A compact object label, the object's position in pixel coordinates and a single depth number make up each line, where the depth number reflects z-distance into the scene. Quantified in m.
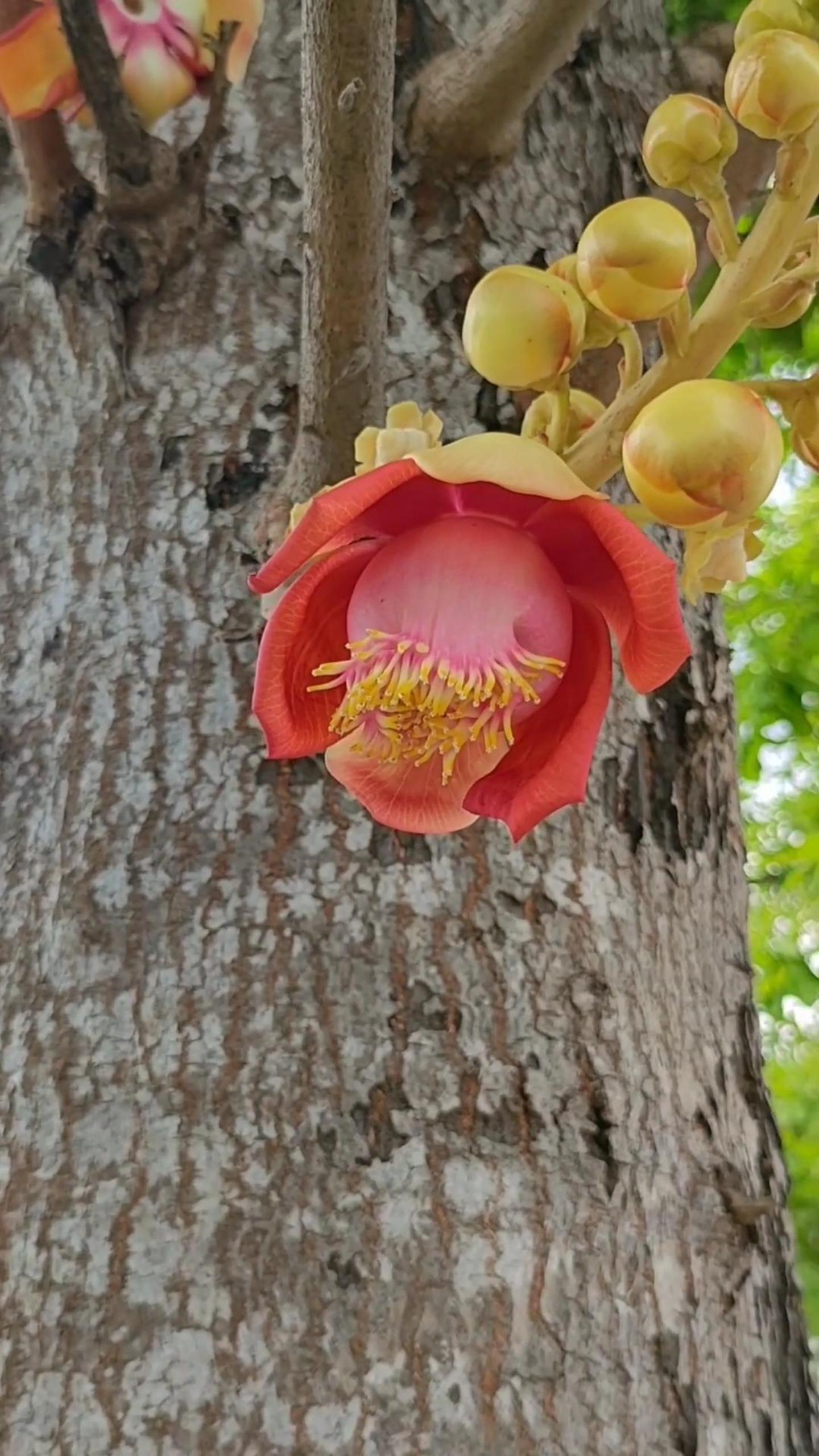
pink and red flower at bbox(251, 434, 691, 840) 0.60
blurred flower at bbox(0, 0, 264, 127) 1.19
